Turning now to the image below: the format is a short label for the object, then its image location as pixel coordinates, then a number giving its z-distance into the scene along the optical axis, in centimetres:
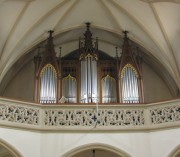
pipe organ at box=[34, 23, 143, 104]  1495
